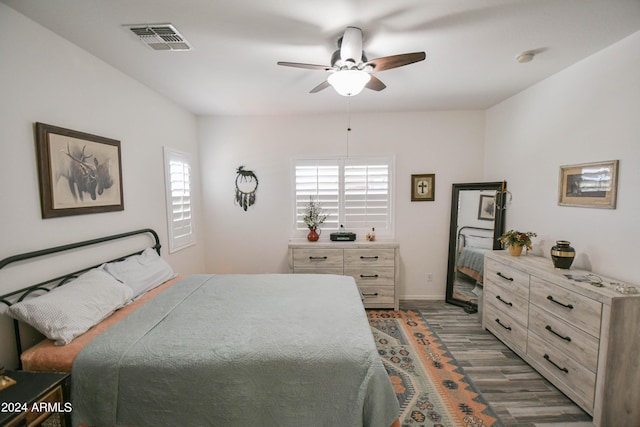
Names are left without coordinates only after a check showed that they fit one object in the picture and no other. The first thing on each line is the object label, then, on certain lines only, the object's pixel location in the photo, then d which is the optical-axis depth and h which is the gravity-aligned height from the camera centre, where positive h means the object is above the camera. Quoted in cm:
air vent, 180 +119
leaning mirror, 339 -54
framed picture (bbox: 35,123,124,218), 179 +19
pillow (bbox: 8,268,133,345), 153 -73
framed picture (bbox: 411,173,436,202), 387 +13
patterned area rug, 190 -165
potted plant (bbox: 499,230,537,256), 272 -49
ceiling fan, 179 +95
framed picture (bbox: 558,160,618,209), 205 +10
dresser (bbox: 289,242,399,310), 358 -97
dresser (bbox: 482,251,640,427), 173 -110
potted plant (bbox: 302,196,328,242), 387 -35
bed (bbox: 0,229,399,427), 143 -103
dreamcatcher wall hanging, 400 +10
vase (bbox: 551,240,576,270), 223 -52
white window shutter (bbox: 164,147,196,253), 323 -5
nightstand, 118 -100
